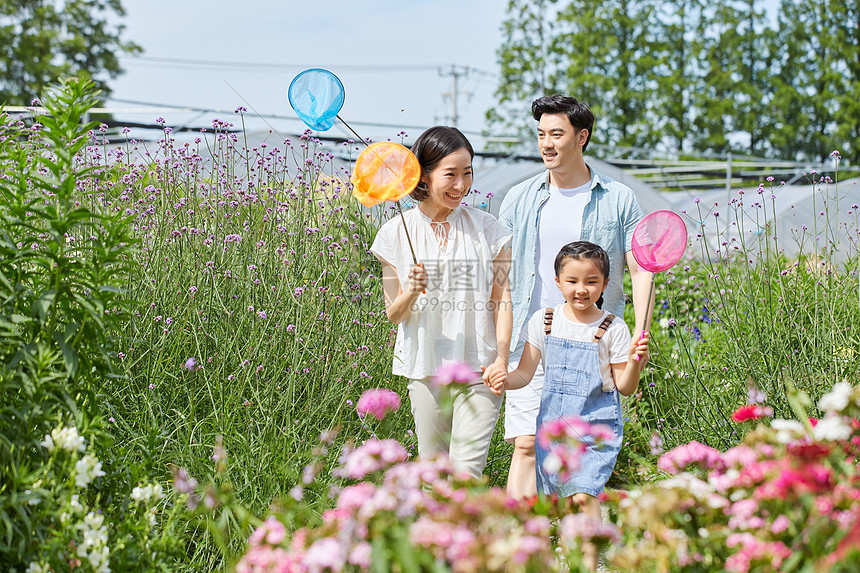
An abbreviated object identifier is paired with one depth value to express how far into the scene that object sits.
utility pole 37.01
